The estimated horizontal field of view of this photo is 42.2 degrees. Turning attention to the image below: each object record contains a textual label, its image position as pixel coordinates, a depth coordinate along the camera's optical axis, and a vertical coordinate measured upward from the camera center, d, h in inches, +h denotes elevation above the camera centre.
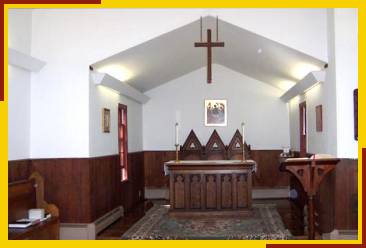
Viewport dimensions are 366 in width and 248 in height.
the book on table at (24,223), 213.6 -37.8
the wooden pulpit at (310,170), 212.7 -14.2
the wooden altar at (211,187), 318.3 -31.7
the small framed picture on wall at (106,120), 292.9 +13.2
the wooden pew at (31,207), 211.4 -32.8
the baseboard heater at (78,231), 259.0 -49.1
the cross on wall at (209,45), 272.5 +55.3
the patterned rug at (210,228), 259.3 -52.1
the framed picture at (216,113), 434.0 +24.7
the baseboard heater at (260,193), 426.0 -48.3
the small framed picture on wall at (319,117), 273.6 +12.6
